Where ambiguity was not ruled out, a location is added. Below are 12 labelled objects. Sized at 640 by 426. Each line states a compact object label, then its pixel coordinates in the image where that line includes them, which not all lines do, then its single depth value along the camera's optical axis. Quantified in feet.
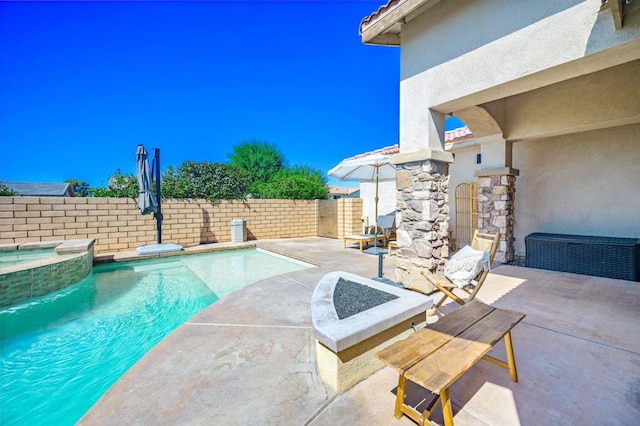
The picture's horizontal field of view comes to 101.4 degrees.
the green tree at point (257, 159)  71.87
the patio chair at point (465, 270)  10.25
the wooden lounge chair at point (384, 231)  24.97
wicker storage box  14.83
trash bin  32.35
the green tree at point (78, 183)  99.84
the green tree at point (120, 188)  29.94
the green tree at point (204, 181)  32.68
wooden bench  4.51
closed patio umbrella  25.70
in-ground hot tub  13.62
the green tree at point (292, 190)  39.01
